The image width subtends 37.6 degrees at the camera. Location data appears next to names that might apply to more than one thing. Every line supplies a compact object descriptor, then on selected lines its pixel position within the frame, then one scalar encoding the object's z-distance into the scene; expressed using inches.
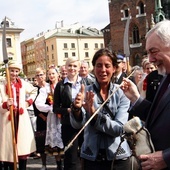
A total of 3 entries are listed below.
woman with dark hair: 83.7
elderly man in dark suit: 57.6
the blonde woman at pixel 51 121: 186.7
